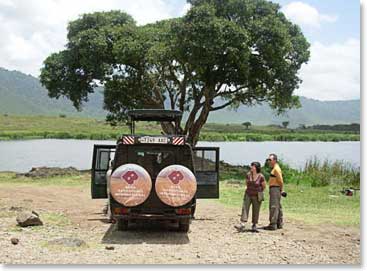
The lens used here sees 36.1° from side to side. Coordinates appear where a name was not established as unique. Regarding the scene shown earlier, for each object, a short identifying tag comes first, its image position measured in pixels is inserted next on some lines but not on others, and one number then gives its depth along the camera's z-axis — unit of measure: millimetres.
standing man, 10891
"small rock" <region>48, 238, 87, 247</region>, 8672
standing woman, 10547
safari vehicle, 9164
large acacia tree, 21922
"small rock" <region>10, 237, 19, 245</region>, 8913
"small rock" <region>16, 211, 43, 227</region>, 10617
